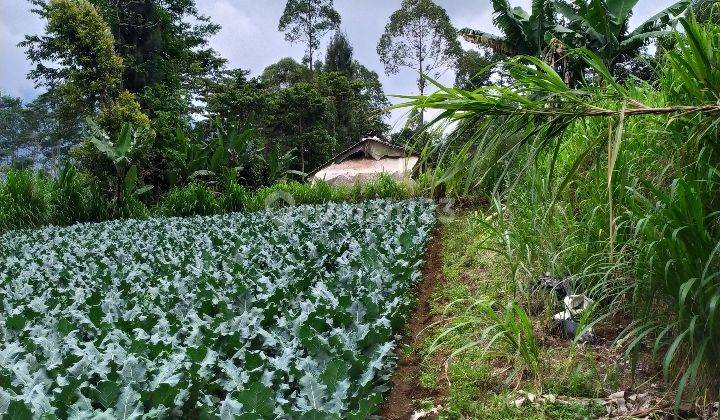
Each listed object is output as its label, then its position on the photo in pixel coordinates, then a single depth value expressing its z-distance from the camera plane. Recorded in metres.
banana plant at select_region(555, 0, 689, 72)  13.34
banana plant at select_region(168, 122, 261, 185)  17.94
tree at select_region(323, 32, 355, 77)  34.66
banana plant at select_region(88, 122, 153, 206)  14.61
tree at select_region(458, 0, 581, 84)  15.59
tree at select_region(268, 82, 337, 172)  28.29
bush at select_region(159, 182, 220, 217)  15.12
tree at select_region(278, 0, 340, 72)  33.44
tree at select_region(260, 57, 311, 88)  35.12
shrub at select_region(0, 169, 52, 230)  13.34
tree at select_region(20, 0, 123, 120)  16.72
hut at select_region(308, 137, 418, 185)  20.25
